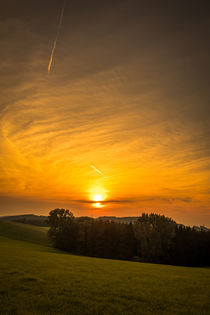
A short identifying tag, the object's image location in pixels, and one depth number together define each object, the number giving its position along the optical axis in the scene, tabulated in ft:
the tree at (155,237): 237.45
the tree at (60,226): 284.00
